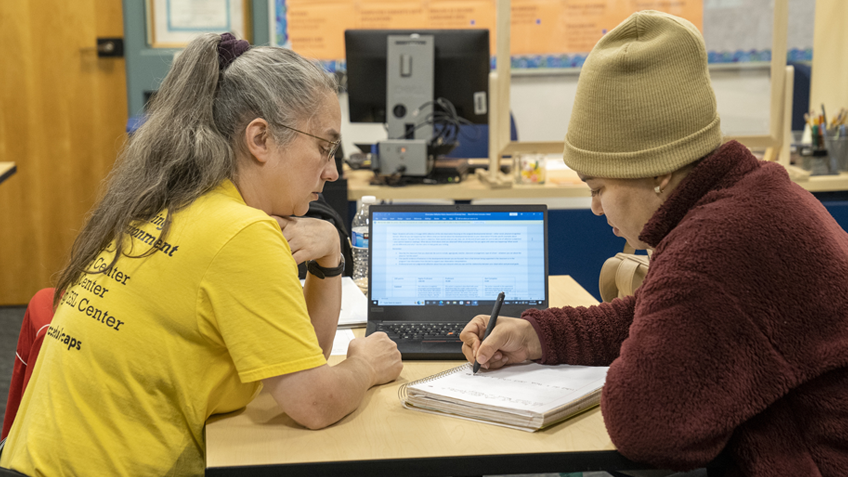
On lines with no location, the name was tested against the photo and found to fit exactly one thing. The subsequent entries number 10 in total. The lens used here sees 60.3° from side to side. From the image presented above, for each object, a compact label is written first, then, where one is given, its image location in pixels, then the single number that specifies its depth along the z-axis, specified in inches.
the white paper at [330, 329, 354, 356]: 53.6
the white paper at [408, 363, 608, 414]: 40.9
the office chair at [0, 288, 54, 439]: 50.7
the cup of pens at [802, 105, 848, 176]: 114.2
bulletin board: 116.8
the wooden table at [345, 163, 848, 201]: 109.6
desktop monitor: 116.9
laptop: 58.0
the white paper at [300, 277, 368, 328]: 60.2
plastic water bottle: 79.0
